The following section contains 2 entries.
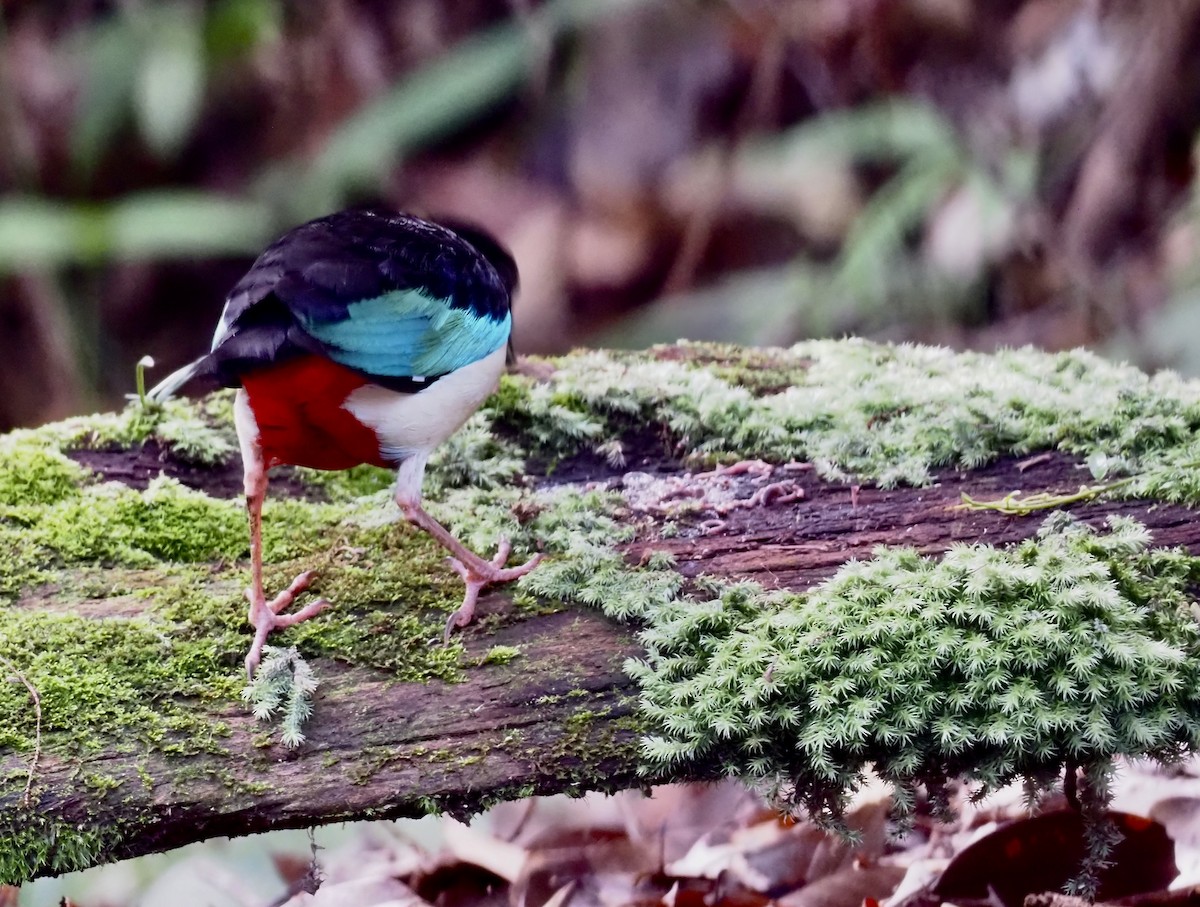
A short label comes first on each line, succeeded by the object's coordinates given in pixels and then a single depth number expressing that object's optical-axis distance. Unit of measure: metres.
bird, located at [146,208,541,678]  5.31
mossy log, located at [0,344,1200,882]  4.66
